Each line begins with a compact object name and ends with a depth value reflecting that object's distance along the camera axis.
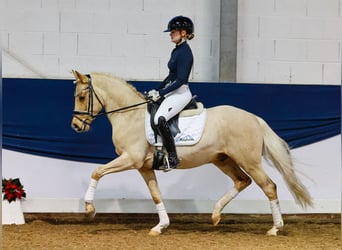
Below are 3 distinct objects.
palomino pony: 9.75
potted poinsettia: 10.85
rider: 9.48
